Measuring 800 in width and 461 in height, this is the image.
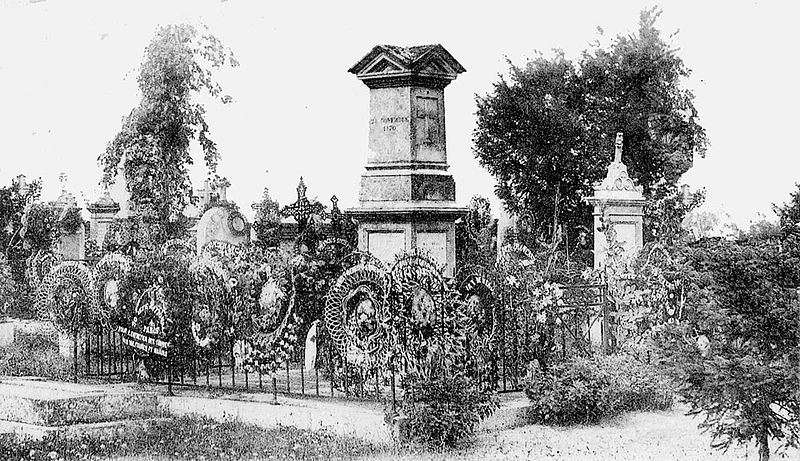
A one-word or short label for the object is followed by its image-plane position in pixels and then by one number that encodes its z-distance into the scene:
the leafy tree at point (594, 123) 27.34
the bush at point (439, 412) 8.66
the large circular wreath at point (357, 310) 9.92
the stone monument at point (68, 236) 22.95
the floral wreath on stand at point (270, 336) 10.82
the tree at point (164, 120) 21.06
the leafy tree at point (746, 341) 6.92
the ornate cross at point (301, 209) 12.72
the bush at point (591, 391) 9.75
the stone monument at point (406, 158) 11.00
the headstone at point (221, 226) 18.83
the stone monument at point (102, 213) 22.80
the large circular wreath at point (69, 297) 12.35
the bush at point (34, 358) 12.75
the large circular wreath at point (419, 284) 9.72
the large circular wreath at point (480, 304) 10.43
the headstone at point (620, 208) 18.20
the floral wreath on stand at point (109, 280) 11.99
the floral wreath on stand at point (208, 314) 11.27
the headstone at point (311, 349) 11.78
